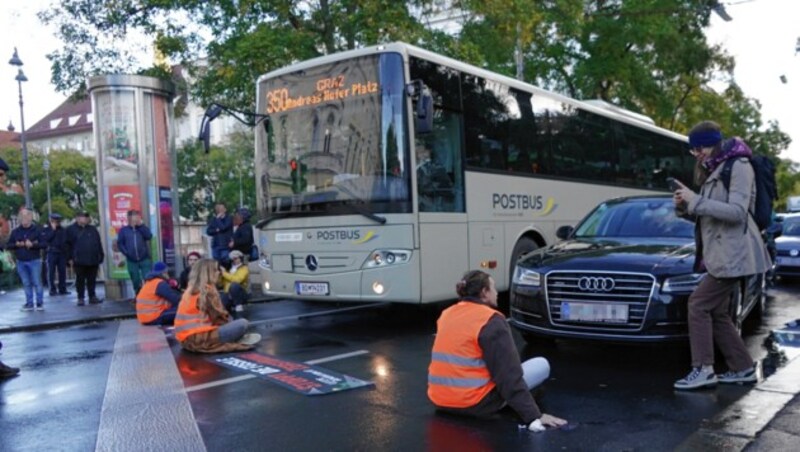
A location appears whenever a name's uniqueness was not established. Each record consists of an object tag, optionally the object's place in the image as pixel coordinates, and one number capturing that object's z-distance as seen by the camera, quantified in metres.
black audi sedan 6.04
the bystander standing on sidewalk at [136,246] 12.95
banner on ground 5.99
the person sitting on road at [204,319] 7.73
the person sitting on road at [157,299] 9.99
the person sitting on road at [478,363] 4.54
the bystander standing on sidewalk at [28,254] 12.91
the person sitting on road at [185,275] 12.03
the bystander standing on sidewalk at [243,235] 13.34
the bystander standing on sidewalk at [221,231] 13.75
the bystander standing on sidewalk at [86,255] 13.80
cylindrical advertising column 14.48
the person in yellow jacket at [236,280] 11.53
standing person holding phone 5.18
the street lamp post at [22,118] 24.98
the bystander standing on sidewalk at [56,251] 15.51
